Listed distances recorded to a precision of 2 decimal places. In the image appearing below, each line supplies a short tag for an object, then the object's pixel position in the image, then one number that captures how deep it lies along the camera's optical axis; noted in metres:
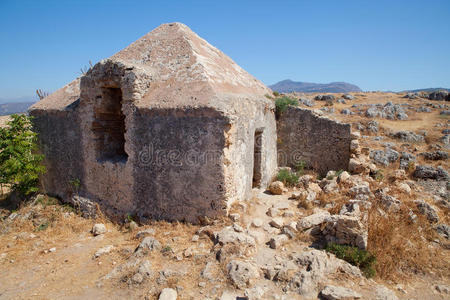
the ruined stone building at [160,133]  4.79
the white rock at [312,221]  4.65
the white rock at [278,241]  4.27
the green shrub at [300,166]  7.81
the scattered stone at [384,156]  8.65
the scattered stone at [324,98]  22.38
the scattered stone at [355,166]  7.05
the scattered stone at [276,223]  4.82
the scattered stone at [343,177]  6.45
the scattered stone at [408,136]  11.78
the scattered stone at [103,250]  4.63
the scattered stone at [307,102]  18.45
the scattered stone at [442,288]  3.44
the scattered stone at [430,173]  7.23
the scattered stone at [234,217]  4.72
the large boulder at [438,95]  22.50
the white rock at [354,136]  7.28
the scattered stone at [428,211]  5.01
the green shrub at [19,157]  6.17
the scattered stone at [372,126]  13.03
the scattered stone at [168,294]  3.31
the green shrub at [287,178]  6.84
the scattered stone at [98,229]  5.48
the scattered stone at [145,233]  4.88
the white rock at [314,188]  6.34
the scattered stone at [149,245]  4.32
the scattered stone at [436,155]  9.07
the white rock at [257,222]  4.82
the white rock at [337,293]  3.10
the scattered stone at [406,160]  8.22
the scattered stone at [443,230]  4.63
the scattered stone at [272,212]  5.25
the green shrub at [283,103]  7.78
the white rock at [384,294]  3.19
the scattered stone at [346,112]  17.16
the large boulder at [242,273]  3.47
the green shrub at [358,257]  3.67
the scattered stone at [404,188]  6.13
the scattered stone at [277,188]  6.26
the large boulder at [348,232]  3.94
